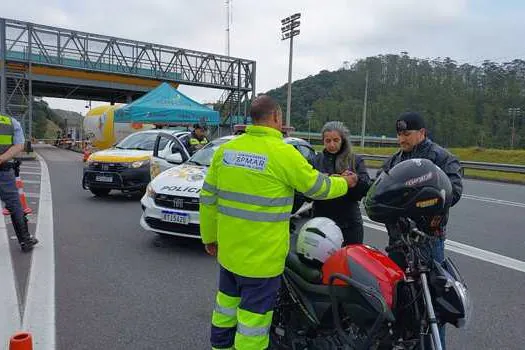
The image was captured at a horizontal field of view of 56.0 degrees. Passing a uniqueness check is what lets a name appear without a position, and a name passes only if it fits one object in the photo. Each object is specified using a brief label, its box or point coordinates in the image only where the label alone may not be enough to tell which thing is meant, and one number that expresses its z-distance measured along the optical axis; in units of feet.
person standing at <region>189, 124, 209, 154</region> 40.28
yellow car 37.01
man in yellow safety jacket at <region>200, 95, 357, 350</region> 9.54
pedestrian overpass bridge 112.16
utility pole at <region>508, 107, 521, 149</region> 225.35
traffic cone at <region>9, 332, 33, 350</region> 10.04
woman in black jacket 14.14
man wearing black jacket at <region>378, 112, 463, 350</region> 11.12
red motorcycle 8.07
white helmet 9.85
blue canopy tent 65.92
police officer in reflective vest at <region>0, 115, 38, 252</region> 20.95
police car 22.18
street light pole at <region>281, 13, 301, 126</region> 112.47
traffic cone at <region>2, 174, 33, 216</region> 27.53
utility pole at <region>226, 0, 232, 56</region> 156.52
